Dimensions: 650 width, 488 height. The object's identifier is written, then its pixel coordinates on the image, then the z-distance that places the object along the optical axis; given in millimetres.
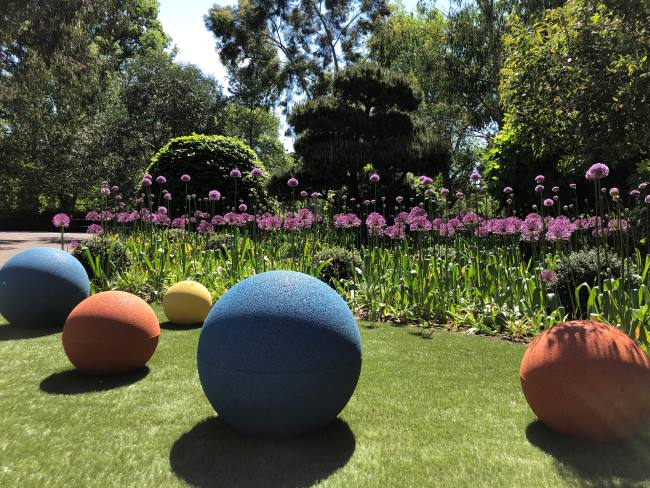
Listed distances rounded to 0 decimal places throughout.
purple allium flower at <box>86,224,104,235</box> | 9852
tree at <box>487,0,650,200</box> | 4980
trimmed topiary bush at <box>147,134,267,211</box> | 14031
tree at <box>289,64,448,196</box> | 14023
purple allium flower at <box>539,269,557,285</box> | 5934
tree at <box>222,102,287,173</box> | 42562
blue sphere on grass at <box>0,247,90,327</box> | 6727
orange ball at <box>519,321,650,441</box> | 3355
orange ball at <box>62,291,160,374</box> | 4812
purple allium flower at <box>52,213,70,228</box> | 8555
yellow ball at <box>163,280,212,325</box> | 7297
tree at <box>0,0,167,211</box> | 20375
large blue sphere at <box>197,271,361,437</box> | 3326
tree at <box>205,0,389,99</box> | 30438
